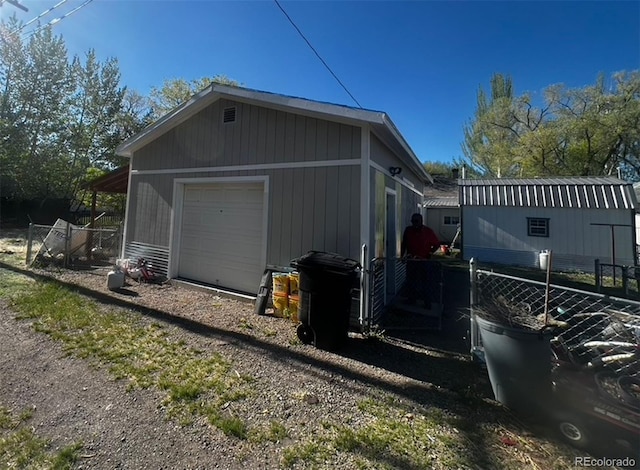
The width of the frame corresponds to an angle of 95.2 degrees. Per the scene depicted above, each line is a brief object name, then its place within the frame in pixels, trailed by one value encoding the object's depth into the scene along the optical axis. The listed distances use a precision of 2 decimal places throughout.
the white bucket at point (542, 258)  10.59
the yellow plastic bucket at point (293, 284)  4.74
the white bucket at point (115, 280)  6.13
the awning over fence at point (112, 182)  8.77
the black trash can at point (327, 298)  3.80
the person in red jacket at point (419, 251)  5.59
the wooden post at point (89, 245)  8.71
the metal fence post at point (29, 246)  7.71
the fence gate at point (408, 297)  4.71
